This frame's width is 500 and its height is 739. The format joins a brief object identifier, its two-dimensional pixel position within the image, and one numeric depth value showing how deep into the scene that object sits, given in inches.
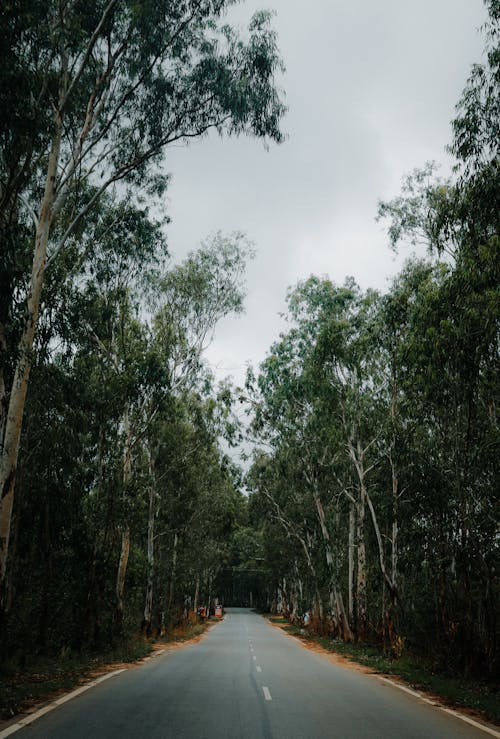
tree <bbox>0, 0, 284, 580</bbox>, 482.9
